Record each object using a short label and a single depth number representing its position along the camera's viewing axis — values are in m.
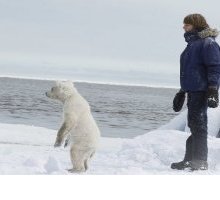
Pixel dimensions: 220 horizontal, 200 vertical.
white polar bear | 9.66
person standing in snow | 10.18
